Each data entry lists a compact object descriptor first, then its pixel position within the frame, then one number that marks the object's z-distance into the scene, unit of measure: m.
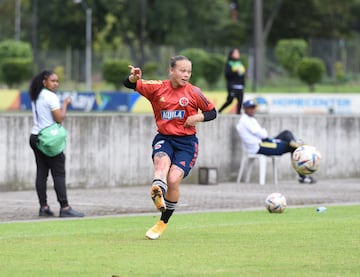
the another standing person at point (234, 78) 25.58
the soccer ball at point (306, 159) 16.94
